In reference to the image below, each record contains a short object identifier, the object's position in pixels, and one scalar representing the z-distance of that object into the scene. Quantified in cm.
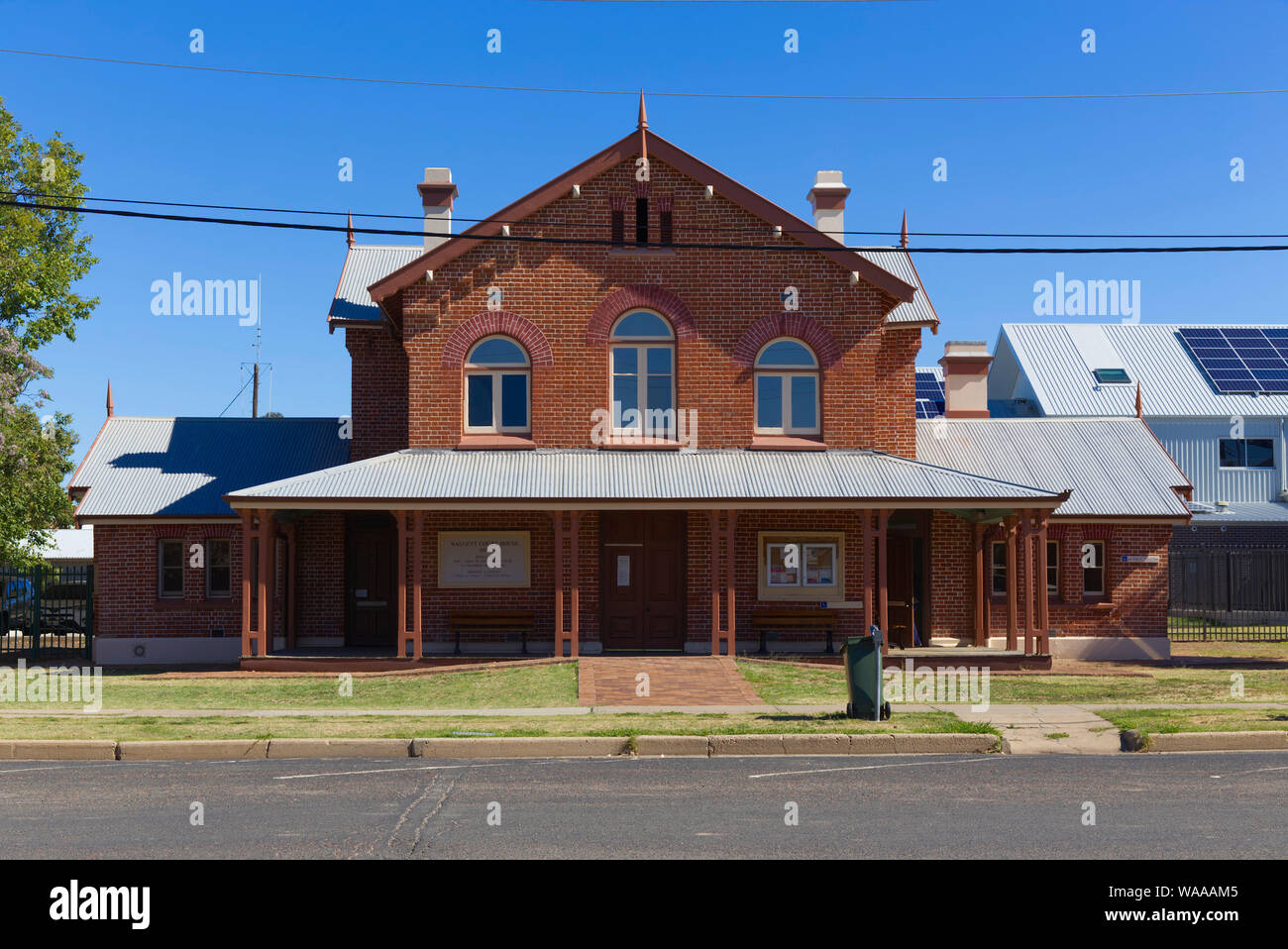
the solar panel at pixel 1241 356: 4094
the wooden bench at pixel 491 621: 2248
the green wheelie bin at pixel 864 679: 1431
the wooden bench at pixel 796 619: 2258
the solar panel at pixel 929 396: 4097
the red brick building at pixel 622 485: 2175
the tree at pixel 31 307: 2862
